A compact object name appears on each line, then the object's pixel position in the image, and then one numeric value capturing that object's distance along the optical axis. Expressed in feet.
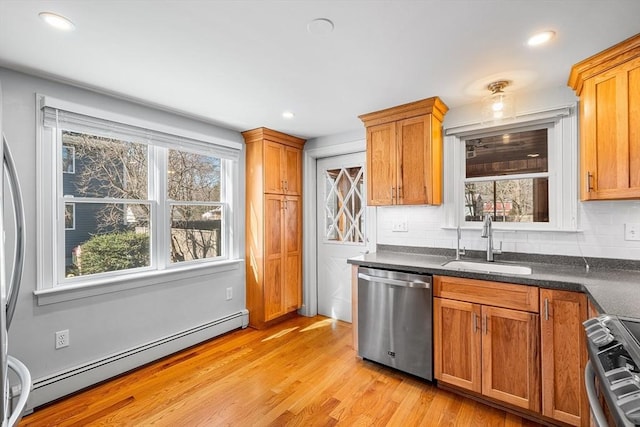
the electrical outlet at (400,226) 10.20
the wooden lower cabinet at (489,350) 6.36
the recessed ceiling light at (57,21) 4.92
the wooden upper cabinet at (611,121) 5.83
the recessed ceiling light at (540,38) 5.44
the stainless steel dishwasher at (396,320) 7.64
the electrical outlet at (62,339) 7.25
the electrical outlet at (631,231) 6.81
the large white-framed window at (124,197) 7.30
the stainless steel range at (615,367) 2.63
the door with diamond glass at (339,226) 12.00
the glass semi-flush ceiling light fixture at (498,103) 7.68
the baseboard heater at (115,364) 6.98
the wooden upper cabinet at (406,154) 8.74
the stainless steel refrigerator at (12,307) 2.71
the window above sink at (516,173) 7.73
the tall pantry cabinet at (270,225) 11.41
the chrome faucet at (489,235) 8.18
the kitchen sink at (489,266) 7.62
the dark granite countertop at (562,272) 4.91
